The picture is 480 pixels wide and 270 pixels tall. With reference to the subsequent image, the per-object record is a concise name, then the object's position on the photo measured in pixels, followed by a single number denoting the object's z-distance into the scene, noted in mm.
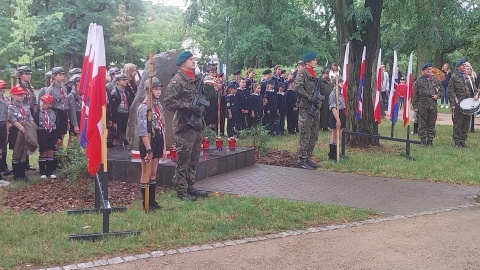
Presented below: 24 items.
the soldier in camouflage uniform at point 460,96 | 13828
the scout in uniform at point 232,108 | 14695
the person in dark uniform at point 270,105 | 15469
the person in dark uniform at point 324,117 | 16791
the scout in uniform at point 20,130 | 8961
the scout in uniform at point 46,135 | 9250
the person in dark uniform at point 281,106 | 15812
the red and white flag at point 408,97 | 13078
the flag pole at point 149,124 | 6758
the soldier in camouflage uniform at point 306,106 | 10508
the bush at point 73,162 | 8234
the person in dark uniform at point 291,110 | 16250
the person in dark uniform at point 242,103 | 14930
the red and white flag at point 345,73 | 11688
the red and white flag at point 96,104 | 6270
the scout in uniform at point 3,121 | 8836
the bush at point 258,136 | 12031
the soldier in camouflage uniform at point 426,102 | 13734
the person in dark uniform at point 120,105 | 10977
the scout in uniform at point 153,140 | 6934
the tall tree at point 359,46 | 13086
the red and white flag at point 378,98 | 12659
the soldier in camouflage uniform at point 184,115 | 7598
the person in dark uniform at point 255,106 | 15133
